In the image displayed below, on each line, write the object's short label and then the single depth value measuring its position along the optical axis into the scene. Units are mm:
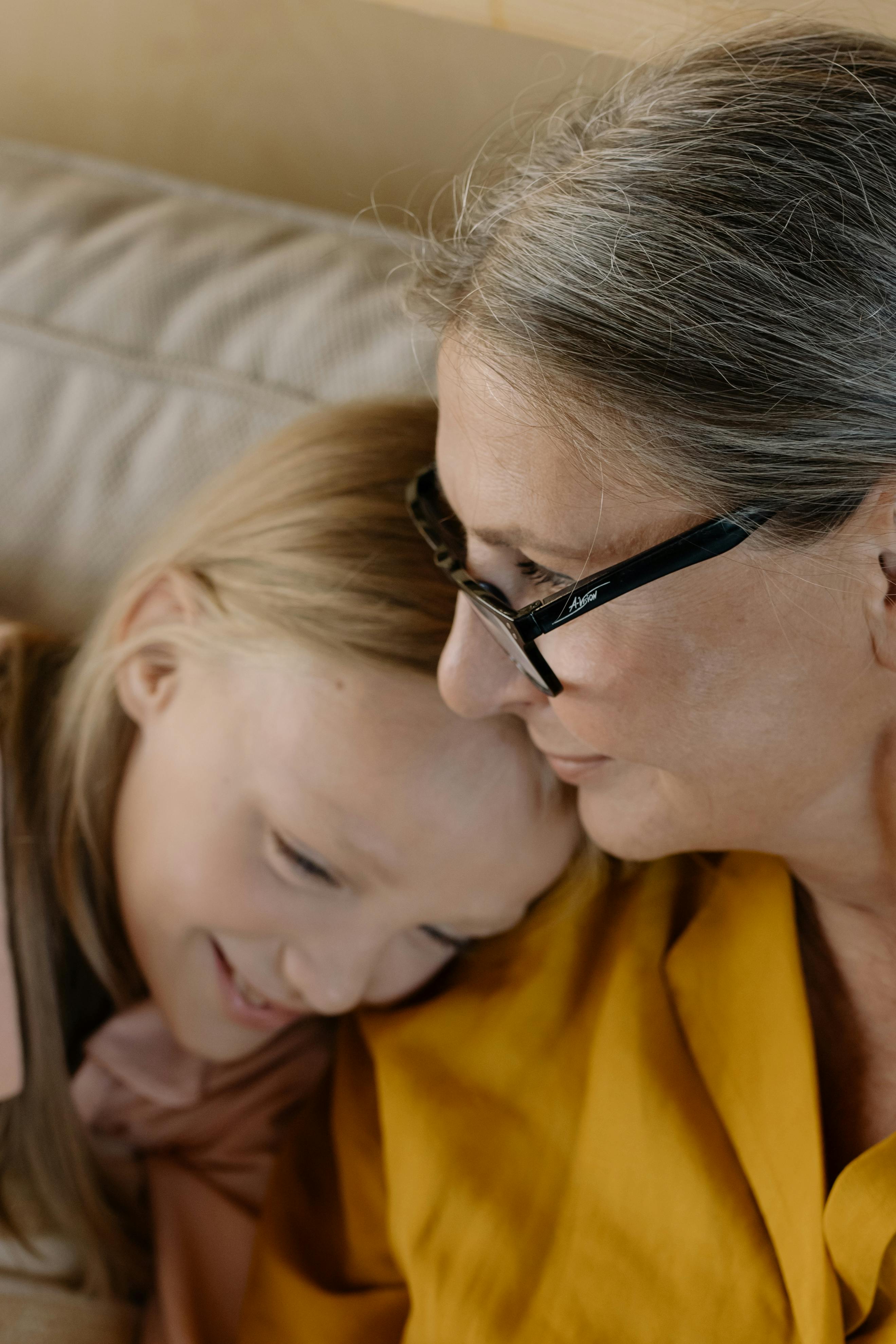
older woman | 728
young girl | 868
